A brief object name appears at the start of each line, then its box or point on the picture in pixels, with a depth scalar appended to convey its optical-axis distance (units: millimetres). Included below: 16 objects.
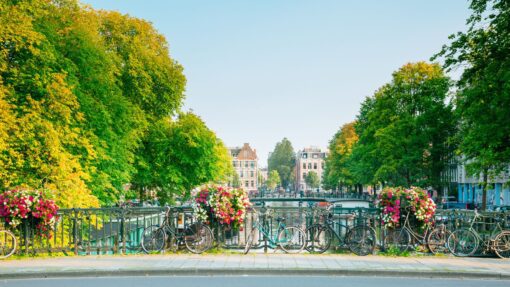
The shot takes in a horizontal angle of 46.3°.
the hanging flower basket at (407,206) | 16859
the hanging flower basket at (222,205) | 17016
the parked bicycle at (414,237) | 16922
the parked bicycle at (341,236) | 16891
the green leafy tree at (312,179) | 178500
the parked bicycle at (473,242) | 16594
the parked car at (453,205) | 58106
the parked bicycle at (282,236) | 17156
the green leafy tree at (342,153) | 87438
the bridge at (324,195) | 93500
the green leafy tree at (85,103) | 25109
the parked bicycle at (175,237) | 16953
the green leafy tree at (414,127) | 53062
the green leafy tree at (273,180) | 185125
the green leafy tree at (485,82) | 25766
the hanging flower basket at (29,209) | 16141
